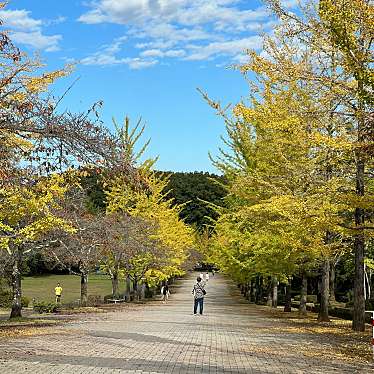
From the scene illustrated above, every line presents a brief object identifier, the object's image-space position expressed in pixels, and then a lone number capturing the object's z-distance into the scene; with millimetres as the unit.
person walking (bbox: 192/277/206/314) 23953
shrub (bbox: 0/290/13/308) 36844
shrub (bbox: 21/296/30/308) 36281
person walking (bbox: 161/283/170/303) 45769
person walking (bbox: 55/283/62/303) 38059
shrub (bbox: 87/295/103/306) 33250
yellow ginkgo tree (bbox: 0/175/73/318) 15109
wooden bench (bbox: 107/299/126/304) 36206
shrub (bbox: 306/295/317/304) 40675
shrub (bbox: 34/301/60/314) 28000
